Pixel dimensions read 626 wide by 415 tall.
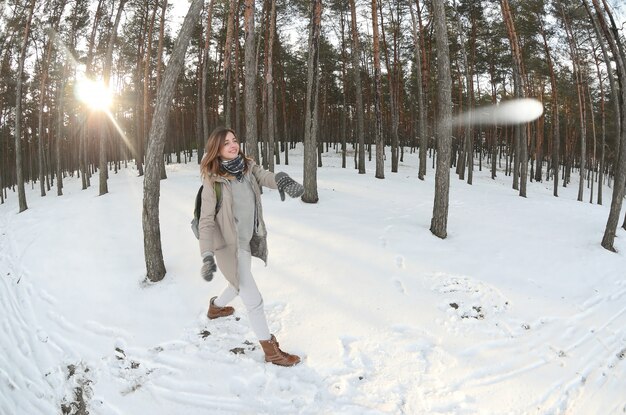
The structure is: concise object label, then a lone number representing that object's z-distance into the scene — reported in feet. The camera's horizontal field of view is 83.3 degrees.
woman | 10.52
